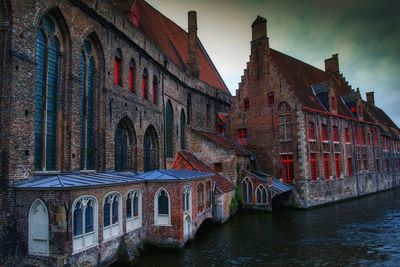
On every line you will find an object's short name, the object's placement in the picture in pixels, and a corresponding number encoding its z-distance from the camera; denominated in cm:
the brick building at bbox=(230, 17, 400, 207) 2044
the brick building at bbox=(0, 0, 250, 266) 738
